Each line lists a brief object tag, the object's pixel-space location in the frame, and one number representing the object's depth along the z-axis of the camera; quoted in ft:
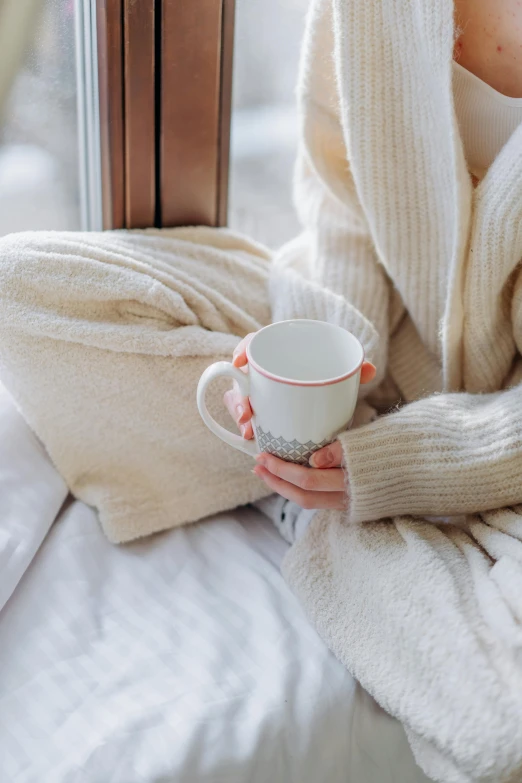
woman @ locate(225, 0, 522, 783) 2.14
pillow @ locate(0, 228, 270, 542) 2.63
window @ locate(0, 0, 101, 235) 2.74
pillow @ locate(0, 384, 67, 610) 2.50
